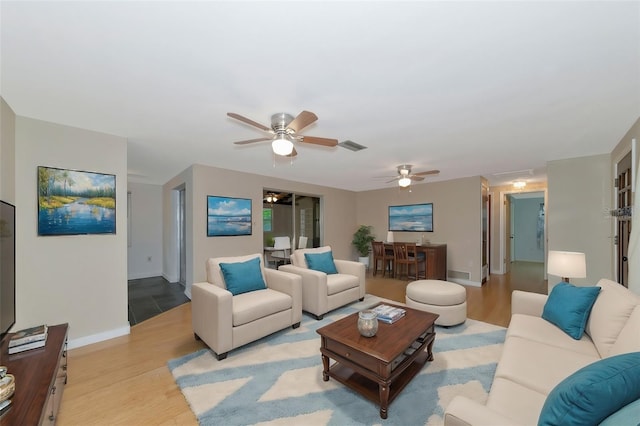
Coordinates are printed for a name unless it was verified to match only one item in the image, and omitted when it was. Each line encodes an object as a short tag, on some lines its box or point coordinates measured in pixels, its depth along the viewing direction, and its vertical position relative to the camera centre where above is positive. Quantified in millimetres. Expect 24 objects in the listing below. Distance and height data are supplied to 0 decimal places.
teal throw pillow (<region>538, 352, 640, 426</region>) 848 -621
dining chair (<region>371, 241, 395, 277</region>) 6078 -1086
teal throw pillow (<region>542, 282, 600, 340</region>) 1863 -732
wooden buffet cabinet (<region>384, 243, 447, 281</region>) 5297 -1011
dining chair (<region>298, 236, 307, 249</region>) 6023 -705
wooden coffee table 1745 -1068
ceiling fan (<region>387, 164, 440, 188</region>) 4270 +640
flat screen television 1751 -390
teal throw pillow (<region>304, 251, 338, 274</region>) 3885 -768
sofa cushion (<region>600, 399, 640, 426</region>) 768 -635
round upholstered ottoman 3021 -1075
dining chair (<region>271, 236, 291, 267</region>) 5434 -831
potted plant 6965 -789
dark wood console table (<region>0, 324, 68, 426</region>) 1222 -951
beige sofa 1103 -896
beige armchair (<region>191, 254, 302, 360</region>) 2402 -971
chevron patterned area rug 1705 -1347
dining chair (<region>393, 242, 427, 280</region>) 5547 -1017
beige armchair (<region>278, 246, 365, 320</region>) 3371 -1011
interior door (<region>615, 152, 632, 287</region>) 2945 -49
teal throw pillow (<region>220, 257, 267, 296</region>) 2877 -737
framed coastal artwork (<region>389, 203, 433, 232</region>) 6082 -156
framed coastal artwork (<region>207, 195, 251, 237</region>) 4410 -72
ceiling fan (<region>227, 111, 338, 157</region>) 2230 +717
